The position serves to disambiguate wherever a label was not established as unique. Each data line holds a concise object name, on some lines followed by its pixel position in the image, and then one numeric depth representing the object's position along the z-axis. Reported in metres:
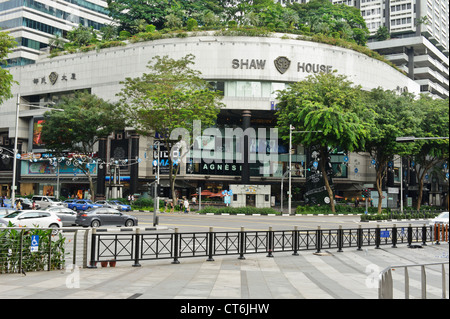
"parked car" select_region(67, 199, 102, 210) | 45.55
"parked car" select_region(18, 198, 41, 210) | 42.23
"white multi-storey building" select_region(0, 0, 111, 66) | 82.62
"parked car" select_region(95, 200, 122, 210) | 47.84
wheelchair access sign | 13.41
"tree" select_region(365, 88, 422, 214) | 50.19
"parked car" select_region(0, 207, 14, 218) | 27.08
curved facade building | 61.31
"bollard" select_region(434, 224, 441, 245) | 24.77
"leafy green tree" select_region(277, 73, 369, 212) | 46.00
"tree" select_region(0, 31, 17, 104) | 28.16
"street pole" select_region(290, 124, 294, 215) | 47.53
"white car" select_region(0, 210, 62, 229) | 24.97
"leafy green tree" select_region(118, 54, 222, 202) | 48.16
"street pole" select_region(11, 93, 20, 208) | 33.90
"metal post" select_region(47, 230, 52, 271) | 13.77
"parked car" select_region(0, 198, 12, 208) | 49.06
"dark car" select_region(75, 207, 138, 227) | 30.22
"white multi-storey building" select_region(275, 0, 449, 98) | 103.31
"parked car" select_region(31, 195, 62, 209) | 45.80
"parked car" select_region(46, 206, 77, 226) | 30.64
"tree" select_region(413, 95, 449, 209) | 53.88
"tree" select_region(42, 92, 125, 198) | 56.22
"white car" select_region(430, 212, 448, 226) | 30.79
